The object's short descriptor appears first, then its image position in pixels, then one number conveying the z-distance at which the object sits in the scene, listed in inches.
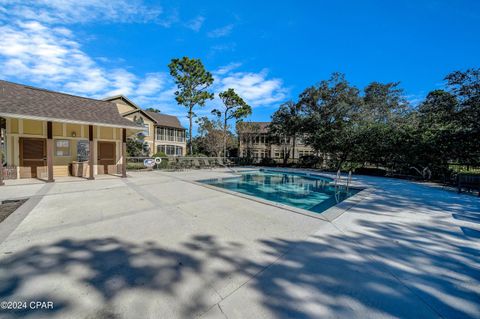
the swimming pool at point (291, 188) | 299.5
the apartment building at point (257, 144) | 996.6
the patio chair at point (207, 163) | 701.0
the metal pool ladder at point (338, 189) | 324.2
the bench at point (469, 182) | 282.6
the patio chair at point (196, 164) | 654.5
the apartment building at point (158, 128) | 922.7
